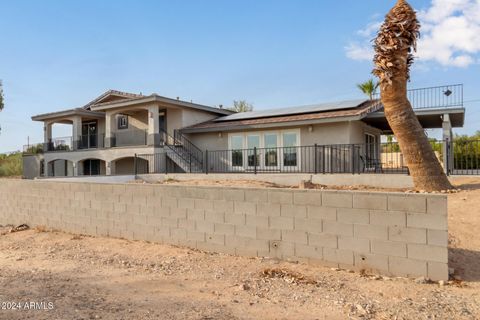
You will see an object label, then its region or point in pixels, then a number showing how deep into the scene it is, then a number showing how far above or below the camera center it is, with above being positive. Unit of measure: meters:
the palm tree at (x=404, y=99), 10.15 +1.86
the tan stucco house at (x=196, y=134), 16.30 +1.65
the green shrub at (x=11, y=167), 30.41 -0.09
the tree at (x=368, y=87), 31.45 +6.73
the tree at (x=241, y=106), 50.35 +8.32
